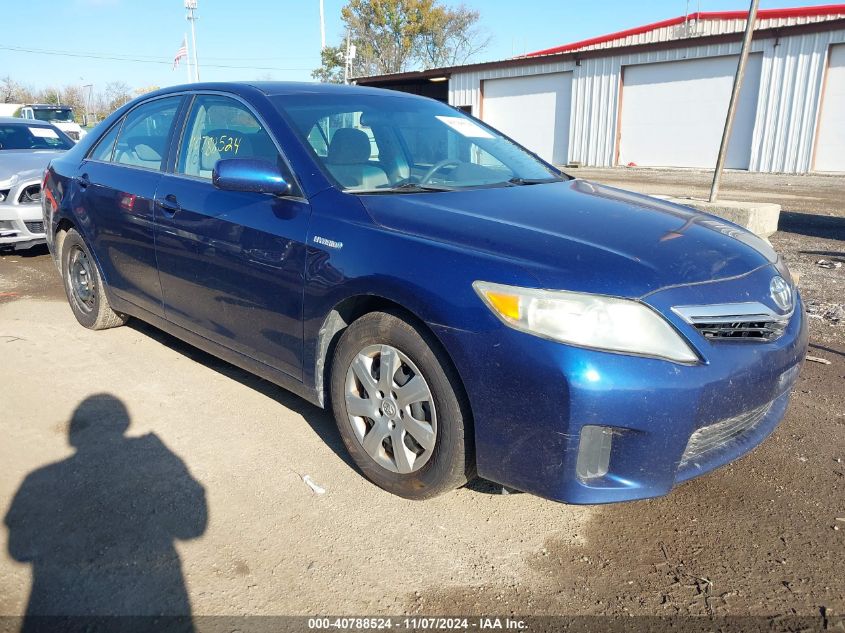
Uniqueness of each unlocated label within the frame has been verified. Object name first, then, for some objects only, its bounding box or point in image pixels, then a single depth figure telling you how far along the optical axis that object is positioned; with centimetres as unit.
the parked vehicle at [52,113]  2428
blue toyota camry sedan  224
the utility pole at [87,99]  6442
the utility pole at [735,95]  708
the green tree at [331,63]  4703
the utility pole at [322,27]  3903
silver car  716
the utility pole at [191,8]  3853
